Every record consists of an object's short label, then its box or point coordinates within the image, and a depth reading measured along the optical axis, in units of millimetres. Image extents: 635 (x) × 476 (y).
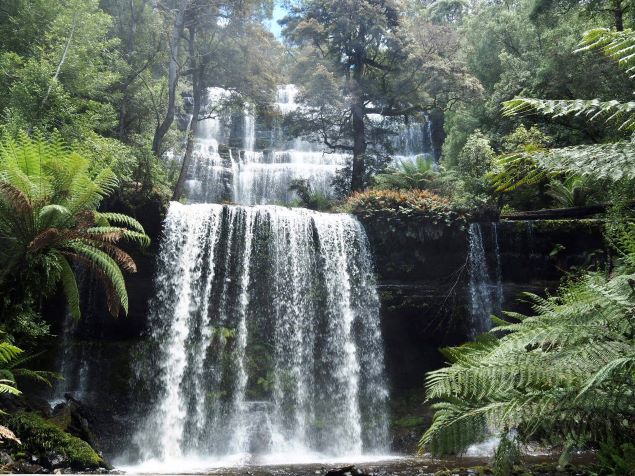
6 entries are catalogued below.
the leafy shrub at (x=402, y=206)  12039
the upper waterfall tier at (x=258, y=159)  17484
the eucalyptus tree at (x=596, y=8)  13039
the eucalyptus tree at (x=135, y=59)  14930
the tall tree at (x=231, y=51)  15727
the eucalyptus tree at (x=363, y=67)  15727
